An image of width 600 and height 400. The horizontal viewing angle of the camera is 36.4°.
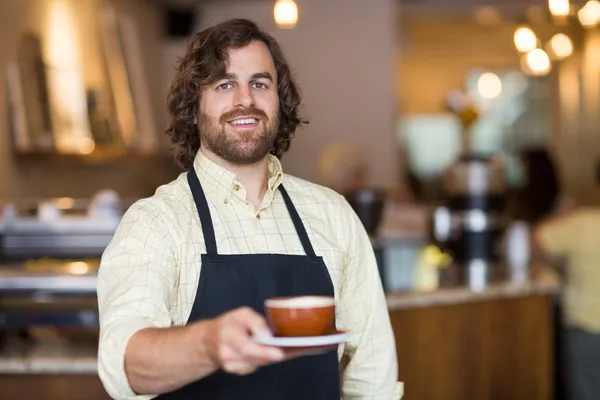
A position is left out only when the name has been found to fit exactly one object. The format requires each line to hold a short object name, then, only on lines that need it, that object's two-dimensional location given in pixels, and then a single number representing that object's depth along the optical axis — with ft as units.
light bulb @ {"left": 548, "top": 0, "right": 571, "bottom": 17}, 12.38
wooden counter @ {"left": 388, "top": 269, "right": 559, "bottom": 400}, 12.10
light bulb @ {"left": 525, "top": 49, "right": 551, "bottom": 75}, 19.30
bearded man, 5.62
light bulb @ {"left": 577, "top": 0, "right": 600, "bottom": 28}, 14.19
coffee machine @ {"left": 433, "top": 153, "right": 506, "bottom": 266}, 14.40
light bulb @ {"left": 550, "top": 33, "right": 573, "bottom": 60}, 18.62
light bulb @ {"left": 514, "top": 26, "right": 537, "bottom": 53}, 18.80
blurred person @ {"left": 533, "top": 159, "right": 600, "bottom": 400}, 13.96
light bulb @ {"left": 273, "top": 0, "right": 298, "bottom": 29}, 13.08
